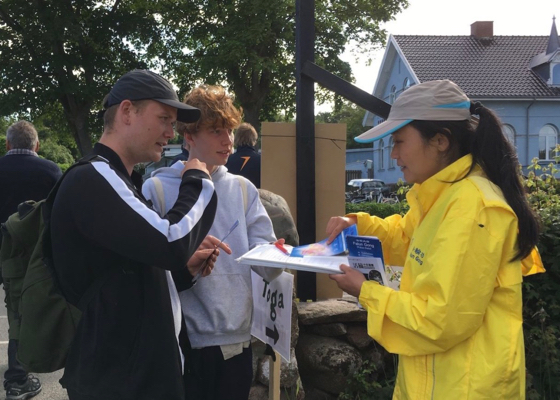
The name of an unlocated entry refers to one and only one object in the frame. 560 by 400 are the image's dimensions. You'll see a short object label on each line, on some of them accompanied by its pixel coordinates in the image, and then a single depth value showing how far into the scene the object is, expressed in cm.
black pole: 416
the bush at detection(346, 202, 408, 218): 1560
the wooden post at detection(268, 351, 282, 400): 266
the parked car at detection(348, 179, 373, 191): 3539
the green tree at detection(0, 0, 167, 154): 2008
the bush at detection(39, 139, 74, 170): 4391
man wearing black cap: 170
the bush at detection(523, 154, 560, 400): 348
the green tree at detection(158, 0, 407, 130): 2217
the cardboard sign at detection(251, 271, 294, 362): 235
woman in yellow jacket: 168
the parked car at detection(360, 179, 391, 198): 3189
